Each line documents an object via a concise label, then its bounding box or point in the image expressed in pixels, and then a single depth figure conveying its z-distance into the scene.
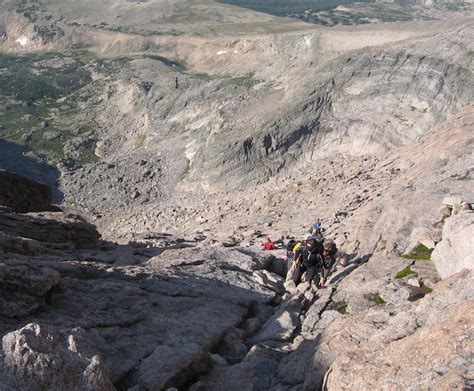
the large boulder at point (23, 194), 24.31
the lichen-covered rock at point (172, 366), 8.78
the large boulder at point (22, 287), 9.68
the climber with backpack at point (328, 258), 15.12
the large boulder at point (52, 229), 18.09
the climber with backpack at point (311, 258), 15.02
